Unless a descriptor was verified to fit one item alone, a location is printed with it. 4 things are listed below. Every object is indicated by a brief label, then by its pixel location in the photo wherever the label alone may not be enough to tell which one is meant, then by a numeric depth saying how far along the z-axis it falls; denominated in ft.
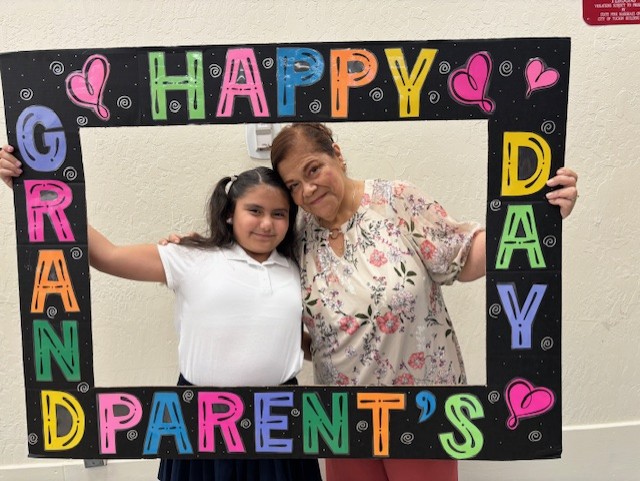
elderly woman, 3.58
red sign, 4.48
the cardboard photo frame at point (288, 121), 3.44
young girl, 3.60
